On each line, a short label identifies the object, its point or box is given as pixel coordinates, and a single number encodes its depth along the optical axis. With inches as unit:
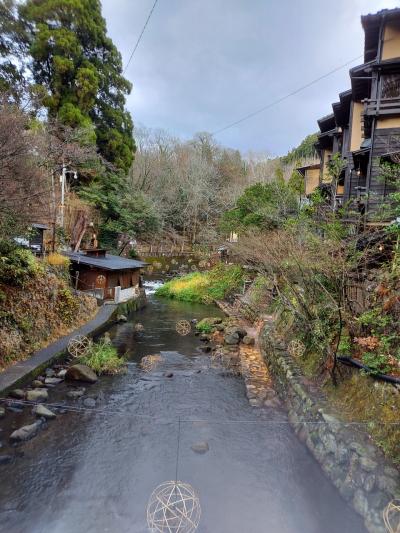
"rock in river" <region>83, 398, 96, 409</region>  310.3
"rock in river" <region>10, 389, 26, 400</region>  295.6
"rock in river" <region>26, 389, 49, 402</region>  299.1
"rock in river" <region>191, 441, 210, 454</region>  247.3
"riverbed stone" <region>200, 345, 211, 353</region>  502.0
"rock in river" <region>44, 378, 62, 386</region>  340.0
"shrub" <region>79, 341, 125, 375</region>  390.9
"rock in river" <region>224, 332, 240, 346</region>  528.1
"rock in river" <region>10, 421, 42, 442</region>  245.7
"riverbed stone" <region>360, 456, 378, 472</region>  174.7
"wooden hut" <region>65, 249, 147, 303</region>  673.6
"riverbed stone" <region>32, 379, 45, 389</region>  326.2
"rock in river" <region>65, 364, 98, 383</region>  359.3
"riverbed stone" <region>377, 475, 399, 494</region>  161.0
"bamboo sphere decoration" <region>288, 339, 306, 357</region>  338.0
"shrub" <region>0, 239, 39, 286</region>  368.5
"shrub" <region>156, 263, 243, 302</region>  902.7
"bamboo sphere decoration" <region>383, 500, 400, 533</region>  145.5
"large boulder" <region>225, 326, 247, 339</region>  546.4
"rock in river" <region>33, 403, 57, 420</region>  279.6
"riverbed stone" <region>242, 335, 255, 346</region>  517.9
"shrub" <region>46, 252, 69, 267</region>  545.6
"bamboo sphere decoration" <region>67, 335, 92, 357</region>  397.2
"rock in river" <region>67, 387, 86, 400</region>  321.7
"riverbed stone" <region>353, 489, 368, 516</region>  173.5
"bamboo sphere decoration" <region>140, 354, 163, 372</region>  415.5
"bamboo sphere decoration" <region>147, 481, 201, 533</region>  176.4
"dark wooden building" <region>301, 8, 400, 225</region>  456.8
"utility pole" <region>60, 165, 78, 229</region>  715.9
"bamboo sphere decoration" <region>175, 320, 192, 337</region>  567.0
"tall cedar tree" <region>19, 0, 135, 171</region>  783.1
